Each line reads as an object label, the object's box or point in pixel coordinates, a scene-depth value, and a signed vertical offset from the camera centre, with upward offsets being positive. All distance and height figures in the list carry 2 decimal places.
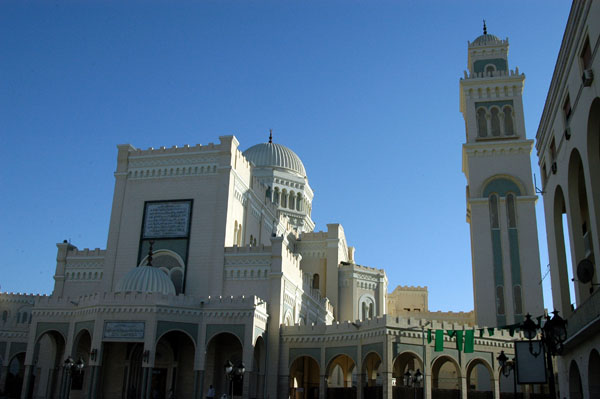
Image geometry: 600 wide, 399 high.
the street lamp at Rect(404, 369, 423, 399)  32.25 +1.09
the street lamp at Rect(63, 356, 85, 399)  31.94 +1.07
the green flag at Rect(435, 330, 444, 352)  34.60 +3.28
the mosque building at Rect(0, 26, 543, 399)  34.75 +6.81
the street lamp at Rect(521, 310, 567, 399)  16.47 +1.88
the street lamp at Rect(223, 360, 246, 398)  25.39 +0.99
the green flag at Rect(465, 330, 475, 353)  35.09 +3.32
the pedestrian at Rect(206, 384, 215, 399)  31.78 +0.02
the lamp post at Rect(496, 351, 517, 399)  25.33 +1.65
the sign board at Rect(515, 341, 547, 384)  21.50 +1.26
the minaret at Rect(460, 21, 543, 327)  45.69 +16.02
